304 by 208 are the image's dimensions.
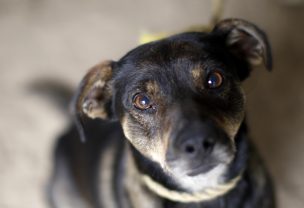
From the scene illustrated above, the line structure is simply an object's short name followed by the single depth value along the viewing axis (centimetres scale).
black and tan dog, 45
